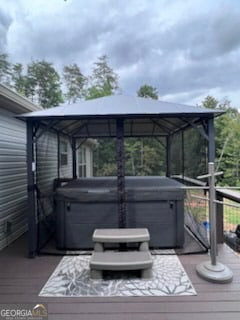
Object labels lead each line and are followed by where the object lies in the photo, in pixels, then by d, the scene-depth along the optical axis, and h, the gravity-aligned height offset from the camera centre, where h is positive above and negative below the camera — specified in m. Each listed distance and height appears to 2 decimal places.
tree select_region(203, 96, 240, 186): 17.20 +0.56
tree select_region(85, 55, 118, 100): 21.41 +6.37
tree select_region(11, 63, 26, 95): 20.48 +6.08
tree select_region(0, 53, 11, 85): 18.17 +6.16
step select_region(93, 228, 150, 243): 3.60 -1.00
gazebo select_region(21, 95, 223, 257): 3.91 +0.59
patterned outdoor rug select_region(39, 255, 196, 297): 2.88 -1.36
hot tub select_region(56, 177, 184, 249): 4.24 -0.83
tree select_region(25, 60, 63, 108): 21.27 +5.71
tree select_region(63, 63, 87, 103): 22.56 +6.18
